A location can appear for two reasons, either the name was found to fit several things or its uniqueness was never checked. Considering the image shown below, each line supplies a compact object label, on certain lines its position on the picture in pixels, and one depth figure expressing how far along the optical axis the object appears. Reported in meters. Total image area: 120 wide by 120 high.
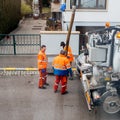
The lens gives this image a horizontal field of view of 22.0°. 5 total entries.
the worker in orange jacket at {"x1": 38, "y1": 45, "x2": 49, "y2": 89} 10.31
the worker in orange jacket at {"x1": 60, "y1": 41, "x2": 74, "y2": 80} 11.17
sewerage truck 8.55
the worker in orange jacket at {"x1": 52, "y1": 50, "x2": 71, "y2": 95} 9.67
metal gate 15.01
